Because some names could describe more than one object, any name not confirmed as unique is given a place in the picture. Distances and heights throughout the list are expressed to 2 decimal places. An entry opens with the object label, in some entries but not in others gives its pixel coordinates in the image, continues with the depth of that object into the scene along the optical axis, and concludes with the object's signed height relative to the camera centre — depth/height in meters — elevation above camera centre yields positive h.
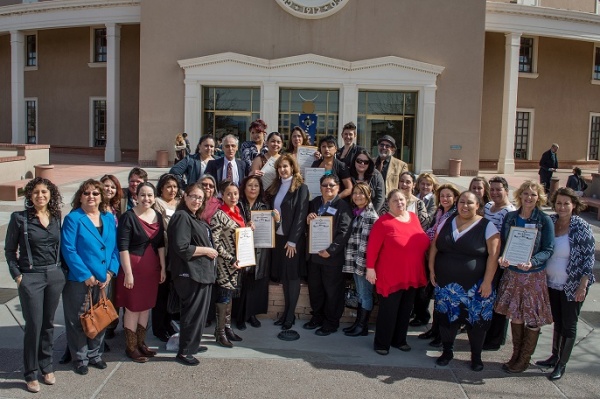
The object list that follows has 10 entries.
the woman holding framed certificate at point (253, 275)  6.01 -1.39
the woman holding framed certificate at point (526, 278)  4.98 -1.11
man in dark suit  6.86 -0.19
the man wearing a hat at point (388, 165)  7.20 -0.11
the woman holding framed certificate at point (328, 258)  5.93 -1.15
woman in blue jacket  4.74 -0.98
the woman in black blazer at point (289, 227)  6.05 -0.83
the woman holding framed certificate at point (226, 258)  5.50 -1.09
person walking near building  17.30 -0.11
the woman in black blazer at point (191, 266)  5.00 -1.10
